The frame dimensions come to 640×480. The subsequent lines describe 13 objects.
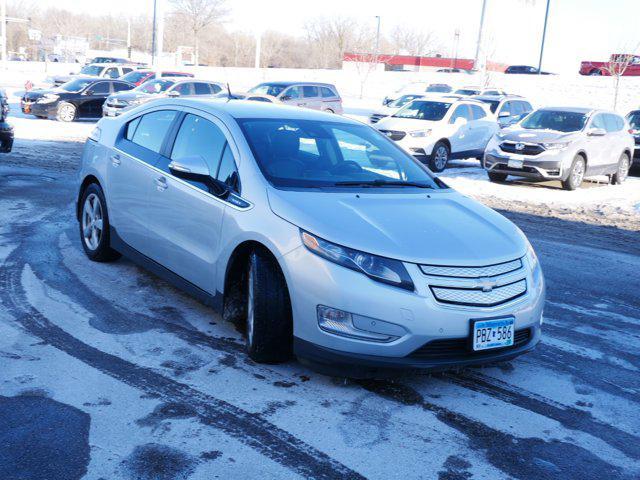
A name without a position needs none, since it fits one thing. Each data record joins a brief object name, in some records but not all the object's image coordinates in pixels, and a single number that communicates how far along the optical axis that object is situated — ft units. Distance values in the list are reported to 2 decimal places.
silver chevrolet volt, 14.16
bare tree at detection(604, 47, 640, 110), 127.70
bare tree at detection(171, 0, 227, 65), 234.58
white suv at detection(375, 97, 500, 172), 58.34
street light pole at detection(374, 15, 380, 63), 247.09
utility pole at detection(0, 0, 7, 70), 196.77
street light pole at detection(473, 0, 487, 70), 136.87
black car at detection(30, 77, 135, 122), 82.43
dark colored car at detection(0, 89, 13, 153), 39.34
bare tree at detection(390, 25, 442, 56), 311.06
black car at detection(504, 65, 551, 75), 205.77
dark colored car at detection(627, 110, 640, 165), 62.75
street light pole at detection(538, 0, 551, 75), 153.89
